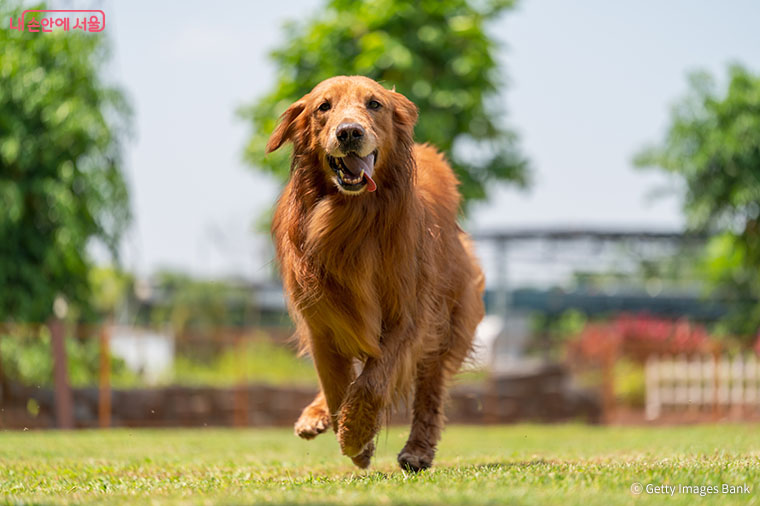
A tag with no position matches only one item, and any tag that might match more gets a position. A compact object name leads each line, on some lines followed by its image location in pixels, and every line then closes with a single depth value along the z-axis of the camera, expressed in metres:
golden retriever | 5.36
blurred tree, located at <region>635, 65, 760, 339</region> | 20.42
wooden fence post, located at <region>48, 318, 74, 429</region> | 15.61
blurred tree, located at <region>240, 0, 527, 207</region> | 17.30
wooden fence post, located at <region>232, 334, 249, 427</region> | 17.59
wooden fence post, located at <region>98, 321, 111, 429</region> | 16.17
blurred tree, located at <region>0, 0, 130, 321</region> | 16.12
